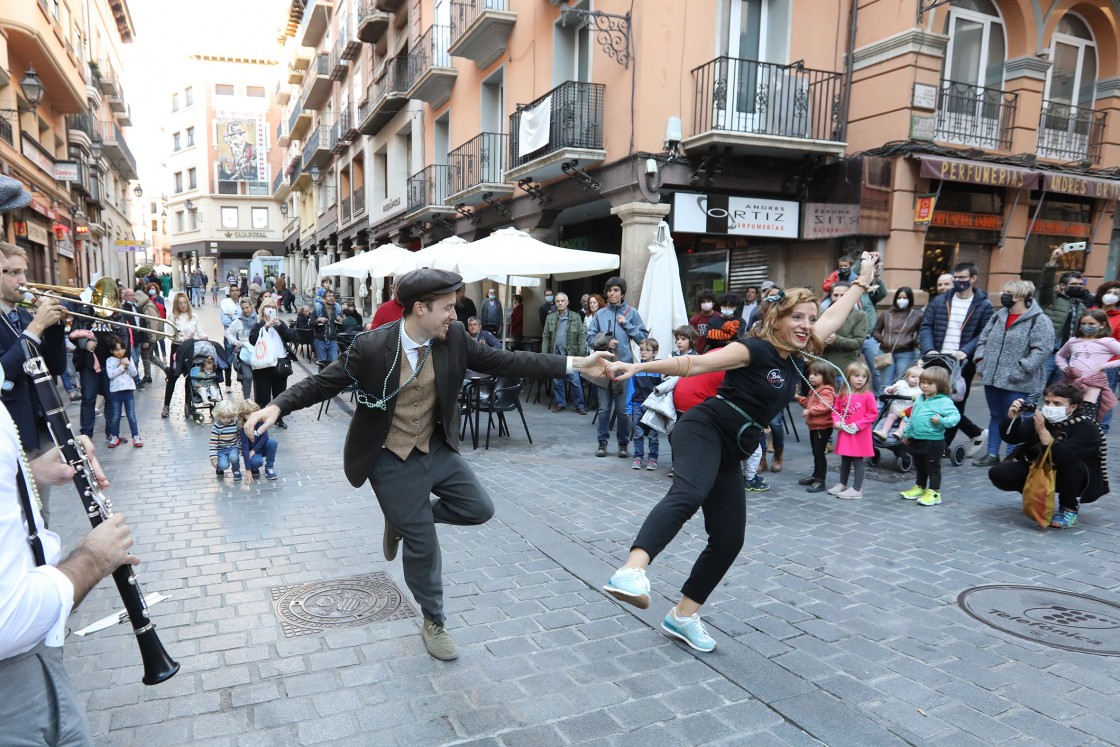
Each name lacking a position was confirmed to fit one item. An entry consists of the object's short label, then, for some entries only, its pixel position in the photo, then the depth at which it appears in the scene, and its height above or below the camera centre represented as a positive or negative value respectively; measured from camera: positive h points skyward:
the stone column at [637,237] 12.10 +0.71
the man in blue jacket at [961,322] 8.43 -0.45
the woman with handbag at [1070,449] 5.67 -1.30
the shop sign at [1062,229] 13.81 +1.15
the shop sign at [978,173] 11.47 +1.86
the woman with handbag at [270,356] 9.42 -1.15
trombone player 3.65 -0.49
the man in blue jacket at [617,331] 8.37 -0.73
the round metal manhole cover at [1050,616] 3.83 -1.92
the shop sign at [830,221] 12.05 +1.06
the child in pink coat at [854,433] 6.68 -1.43
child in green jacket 6.48 -1.34
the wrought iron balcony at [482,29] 16.07 +5.70
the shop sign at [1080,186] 12.48 +1.83
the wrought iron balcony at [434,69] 19.77 +5.72
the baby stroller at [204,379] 9.45 -1.49
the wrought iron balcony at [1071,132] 13.85 +3.09
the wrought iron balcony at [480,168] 17.12 +2.72
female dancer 3.55 -0.72
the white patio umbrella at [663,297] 10.80 -0.29
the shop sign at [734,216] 12.34 +1.13
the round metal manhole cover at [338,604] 4.00 -1.99
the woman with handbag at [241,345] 10.64 -1.15
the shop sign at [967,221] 12.64 +1.16
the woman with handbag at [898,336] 9.12 -0.69
